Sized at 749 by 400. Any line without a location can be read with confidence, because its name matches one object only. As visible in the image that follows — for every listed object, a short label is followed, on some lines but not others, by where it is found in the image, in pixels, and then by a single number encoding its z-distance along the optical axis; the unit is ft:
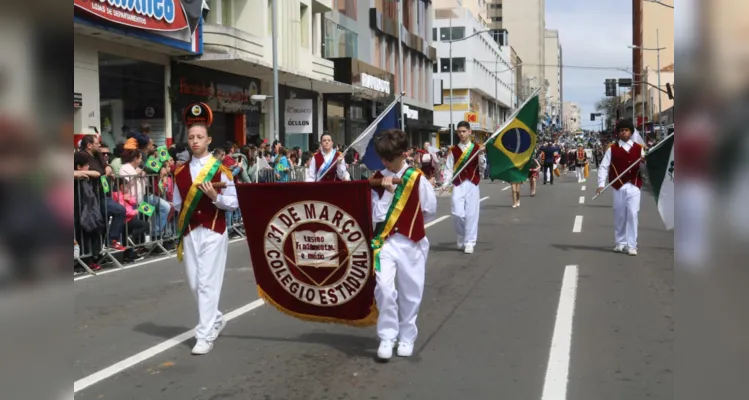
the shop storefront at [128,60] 58.85
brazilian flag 32.53
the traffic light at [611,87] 163.43
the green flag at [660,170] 28.58
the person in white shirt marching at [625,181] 37.58
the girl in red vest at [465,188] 38.27
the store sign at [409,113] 151.86
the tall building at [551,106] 544.41
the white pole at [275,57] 74.13
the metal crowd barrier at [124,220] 34.71
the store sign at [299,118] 97.54
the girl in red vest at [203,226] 20.27
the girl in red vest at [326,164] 38.68
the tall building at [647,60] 279.96
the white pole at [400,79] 146.22
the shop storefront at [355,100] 115.33
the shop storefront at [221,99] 77.20
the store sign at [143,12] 55.47
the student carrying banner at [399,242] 19.26
